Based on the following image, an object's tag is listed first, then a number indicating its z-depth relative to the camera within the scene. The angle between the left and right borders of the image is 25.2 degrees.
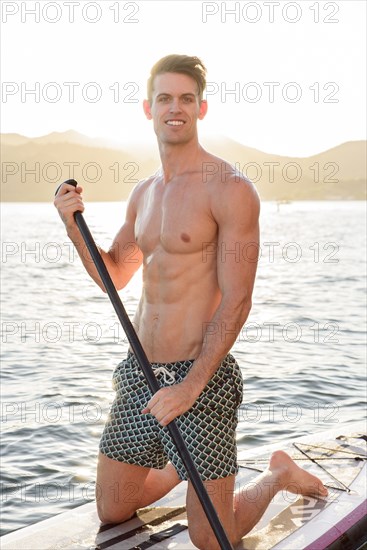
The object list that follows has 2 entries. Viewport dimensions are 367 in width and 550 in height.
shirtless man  4.29
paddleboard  4.87
